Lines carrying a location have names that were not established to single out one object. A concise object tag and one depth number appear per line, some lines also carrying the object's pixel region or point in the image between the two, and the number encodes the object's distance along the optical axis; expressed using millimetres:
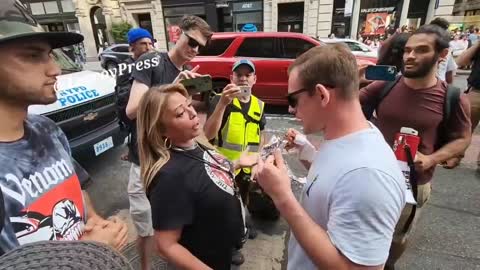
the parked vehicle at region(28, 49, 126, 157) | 3414
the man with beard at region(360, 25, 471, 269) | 1896
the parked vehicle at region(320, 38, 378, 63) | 8617
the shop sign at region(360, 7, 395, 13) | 16969
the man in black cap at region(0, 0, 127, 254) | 1008
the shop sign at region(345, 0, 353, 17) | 16227
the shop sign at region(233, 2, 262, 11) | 17734
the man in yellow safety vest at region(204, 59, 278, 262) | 2283
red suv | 6676
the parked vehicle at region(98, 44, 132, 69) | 13630
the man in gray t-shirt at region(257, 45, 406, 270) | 938
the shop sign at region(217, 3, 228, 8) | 18069
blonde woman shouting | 1363
